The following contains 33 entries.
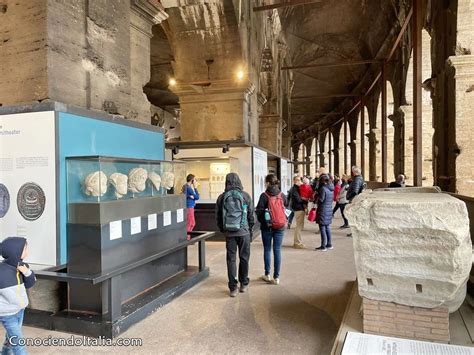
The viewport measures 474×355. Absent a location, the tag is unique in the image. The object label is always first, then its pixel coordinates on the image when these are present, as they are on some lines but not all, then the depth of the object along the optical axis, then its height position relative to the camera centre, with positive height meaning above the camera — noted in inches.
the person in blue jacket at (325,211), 300.8 -31.8
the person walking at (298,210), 315.3 -32.3
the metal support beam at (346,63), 680.2 +216.9
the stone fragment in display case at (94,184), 145.4 -3.2
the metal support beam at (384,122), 724.7 +110.9
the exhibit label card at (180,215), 208.4 -24.1
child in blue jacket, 106.2 -33.8
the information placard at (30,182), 142.3 -2.1
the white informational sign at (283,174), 575.5 +0.6
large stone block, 119.0 -26.8
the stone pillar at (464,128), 342.0 +44.4
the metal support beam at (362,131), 1022.3 +124.2
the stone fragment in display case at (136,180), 169.2 -2.0
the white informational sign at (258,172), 356.0 +3.0
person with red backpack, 202.5 -25.7
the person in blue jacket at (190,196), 300.7 -18.0
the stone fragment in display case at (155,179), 183.6 -1.8
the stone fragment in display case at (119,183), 156.2 -3.2
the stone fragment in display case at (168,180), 197.1 -2.5
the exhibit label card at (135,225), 164.6 -23.6
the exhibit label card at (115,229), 149.5 -23.2
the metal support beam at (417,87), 435.2 +108.8
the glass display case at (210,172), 358.3 +3.2
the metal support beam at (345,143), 1309.1 +113.4
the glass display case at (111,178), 146.0 -1.0
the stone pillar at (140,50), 226.2 +84.3
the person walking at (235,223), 189.3 -26.2
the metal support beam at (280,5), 465.7 +228.8
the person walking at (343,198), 428.4 -30.5
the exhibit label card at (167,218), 193.9 -24.0
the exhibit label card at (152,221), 179.5 -23.7
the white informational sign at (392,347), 114.7 -58.6
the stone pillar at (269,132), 716.0 +87.0
